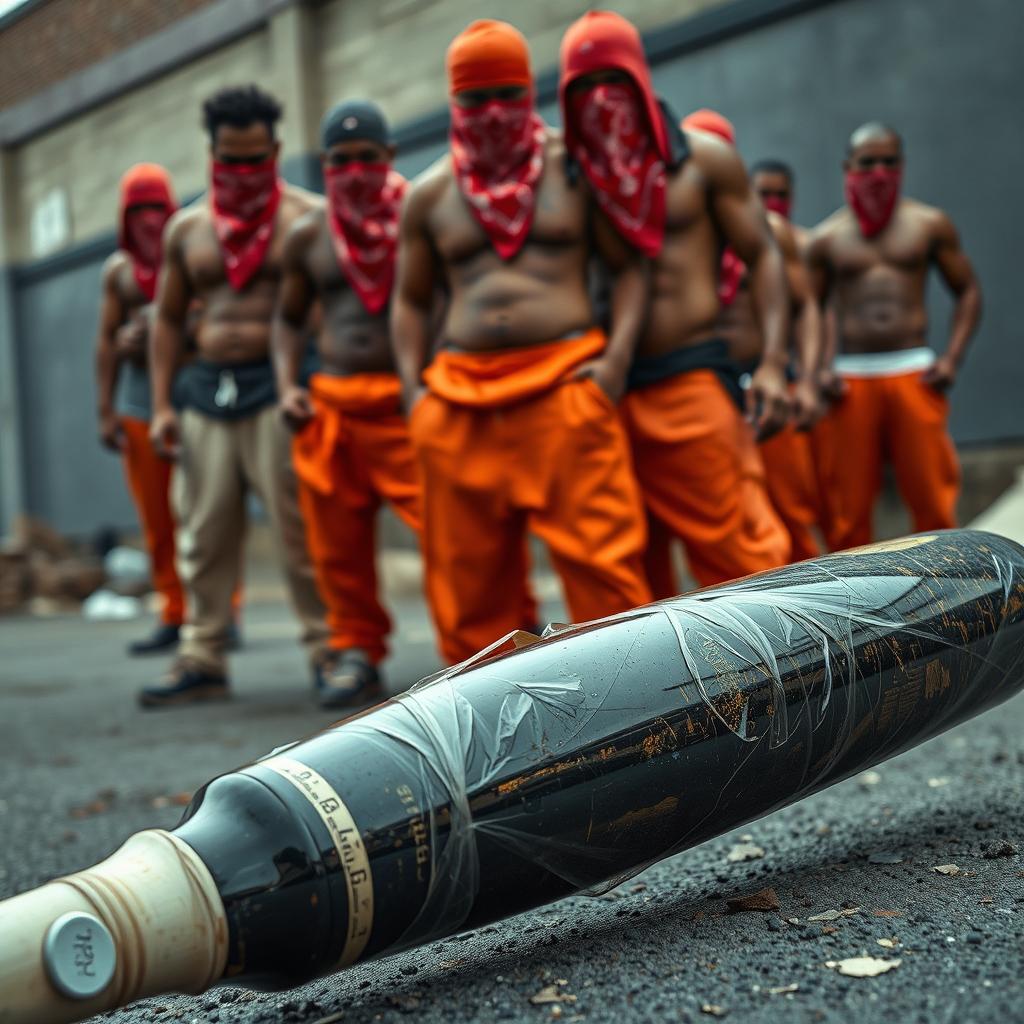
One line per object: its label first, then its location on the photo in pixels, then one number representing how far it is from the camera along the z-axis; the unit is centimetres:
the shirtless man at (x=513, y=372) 348
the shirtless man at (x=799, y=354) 454
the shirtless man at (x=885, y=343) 597
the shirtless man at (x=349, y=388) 455
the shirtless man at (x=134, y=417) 714
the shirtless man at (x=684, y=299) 360
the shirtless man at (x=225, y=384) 492
